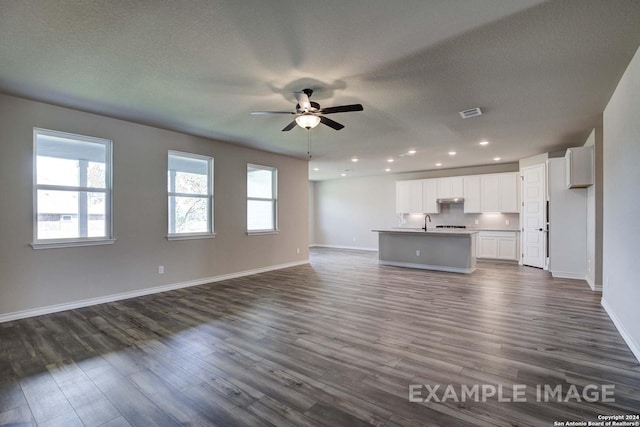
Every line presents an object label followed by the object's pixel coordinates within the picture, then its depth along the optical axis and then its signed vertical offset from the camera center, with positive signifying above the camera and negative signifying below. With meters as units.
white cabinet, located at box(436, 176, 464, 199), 8.70 +0.74
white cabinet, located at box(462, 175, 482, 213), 8.41 +0.52
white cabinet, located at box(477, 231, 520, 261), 7.88 -0.86
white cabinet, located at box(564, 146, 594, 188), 5.04 +0.78
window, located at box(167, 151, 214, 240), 5.33 +0.33
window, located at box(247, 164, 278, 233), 6.72 +0.33
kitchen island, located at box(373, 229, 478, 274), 6.52 -0.84
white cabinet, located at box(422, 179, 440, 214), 9.16 +0.51
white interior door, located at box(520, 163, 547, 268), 6.78 -0.11
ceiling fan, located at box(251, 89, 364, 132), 3.23 +1.14
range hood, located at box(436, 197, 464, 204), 8.76 +0.37
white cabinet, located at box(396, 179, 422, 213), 9.47 +0.52
